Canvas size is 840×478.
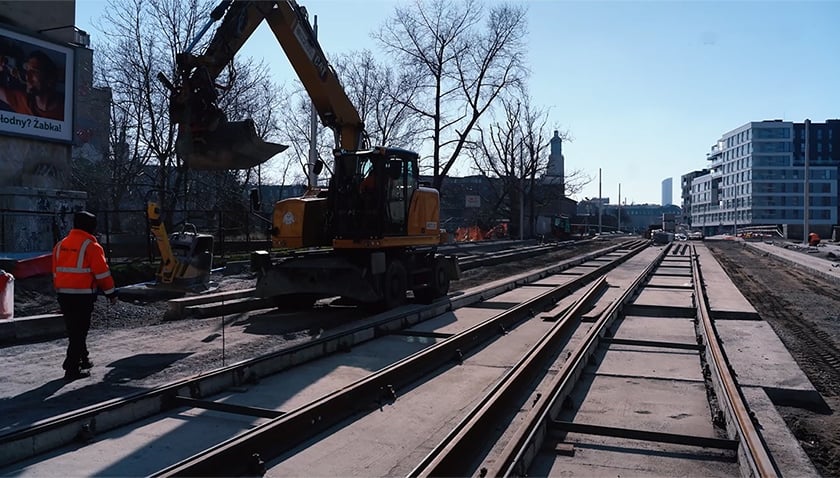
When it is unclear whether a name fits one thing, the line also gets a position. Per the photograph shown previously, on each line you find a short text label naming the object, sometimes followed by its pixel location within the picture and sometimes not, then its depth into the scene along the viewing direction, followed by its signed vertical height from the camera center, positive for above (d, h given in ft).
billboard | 69.31 +14.20
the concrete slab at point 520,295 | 55.18 -5.72
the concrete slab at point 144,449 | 17.16 -6.01
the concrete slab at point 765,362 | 25.36 -5.89
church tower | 243.97 +27.11
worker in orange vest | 25.73 -2.04
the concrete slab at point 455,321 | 39.70 -5.86
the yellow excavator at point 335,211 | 42.16 +0.99
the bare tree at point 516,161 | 214.69 +20.60
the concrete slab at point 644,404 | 21.95 -6.18
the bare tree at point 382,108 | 162.30 +27.84
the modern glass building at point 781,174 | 384.68 +30.38
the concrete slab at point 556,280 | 69.56 -5.63
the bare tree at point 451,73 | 154.20 +35.32
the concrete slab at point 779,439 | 17.61 -5.99
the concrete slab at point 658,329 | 38.17 -6.04
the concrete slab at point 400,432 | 17.94 -6.19
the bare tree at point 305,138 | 160.15 +20.67
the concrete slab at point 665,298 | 52.11 -5.73
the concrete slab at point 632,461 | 17.75 -6.23
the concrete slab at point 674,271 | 85.20 -5.61
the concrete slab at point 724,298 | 46.42 -5.68
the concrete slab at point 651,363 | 29.17 -6.14
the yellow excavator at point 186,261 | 45.91 -2.44
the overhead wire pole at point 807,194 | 154.20 +7.84
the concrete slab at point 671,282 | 68.39 -5.69
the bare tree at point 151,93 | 95.14 +18.50
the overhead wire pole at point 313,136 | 78.89 +10.86
